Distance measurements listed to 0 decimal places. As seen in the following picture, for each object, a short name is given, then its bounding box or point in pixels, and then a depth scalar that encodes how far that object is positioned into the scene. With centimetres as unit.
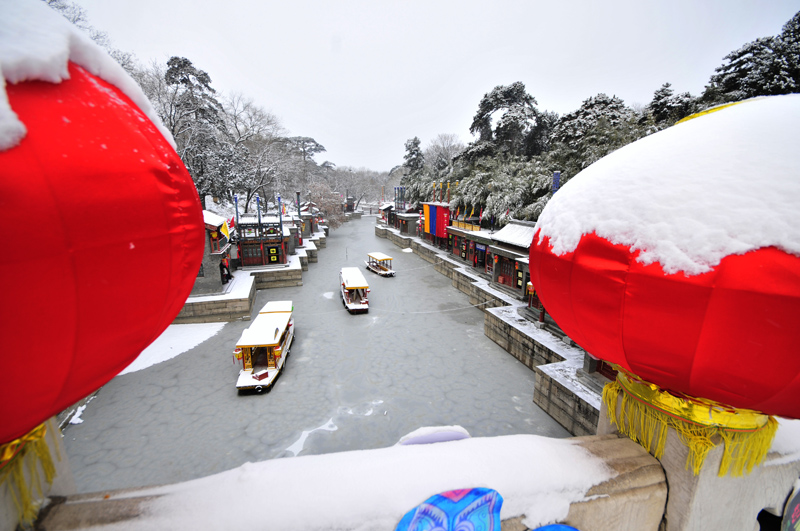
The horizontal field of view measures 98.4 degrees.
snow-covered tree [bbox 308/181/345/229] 3581
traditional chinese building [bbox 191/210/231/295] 1350
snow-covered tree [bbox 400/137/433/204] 3519
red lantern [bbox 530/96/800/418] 143
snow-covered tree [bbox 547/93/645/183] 1499
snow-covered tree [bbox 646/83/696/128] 1764
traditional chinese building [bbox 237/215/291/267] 1795
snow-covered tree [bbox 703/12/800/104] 1369
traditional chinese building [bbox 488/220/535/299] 1280
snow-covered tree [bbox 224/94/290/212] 2552
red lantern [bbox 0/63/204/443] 108
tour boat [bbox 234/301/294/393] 852
